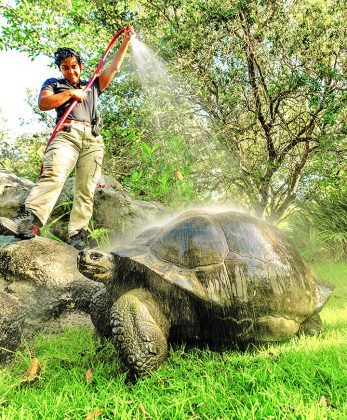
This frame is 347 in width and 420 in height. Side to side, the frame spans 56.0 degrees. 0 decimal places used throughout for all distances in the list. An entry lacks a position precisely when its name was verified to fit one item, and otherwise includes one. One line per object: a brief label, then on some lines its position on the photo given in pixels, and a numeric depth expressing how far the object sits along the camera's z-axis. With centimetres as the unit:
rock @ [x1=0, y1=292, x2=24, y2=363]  225
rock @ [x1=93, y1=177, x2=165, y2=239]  498
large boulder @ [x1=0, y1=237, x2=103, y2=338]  301
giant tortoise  195
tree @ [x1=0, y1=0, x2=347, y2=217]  593
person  325
